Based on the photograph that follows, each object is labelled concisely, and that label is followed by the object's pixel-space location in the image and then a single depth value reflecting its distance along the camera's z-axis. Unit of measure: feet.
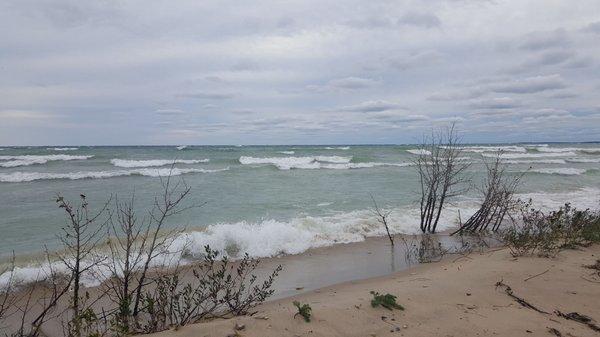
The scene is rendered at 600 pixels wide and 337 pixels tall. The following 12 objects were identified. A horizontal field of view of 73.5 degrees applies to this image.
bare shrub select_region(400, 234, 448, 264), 23.72
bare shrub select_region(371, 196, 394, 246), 35.94
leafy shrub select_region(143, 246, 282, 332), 12.35
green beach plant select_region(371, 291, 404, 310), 13.17
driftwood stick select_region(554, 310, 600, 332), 12.52
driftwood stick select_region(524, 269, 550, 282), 16.30
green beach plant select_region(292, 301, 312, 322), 12.08
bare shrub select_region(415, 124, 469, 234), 29.69
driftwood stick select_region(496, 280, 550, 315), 13.66
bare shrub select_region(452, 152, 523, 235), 29.17
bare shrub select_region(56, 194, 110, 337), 10.42
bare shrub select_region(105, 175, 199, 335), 11.68
